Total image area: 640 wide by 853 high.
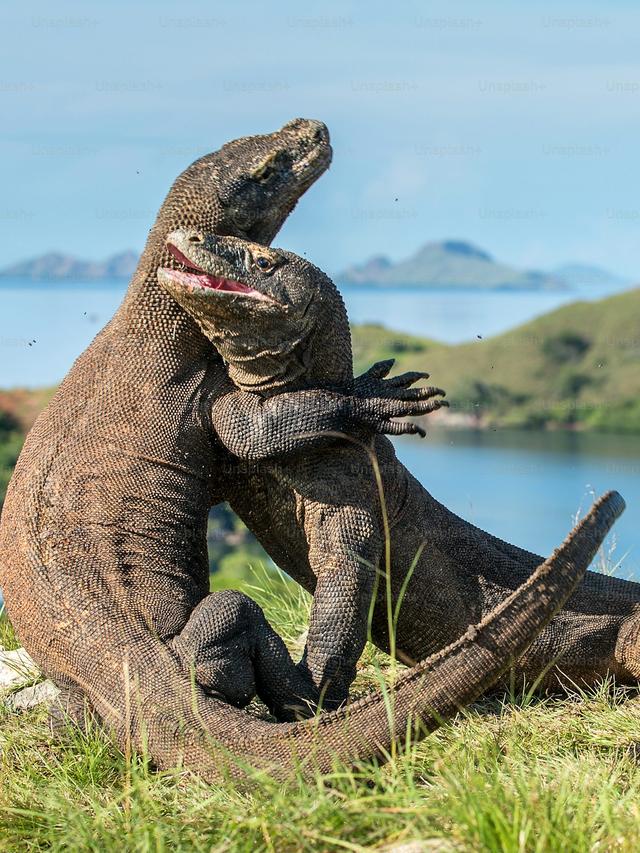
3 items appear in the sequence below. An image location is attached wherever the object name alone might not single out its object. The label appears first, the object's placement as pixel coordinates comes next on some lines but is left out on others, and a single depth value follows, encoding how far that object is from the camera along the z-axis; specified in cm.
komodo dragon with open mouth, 686
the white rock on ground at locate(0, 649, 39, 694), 854
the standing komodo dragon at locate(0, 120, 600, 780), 590
